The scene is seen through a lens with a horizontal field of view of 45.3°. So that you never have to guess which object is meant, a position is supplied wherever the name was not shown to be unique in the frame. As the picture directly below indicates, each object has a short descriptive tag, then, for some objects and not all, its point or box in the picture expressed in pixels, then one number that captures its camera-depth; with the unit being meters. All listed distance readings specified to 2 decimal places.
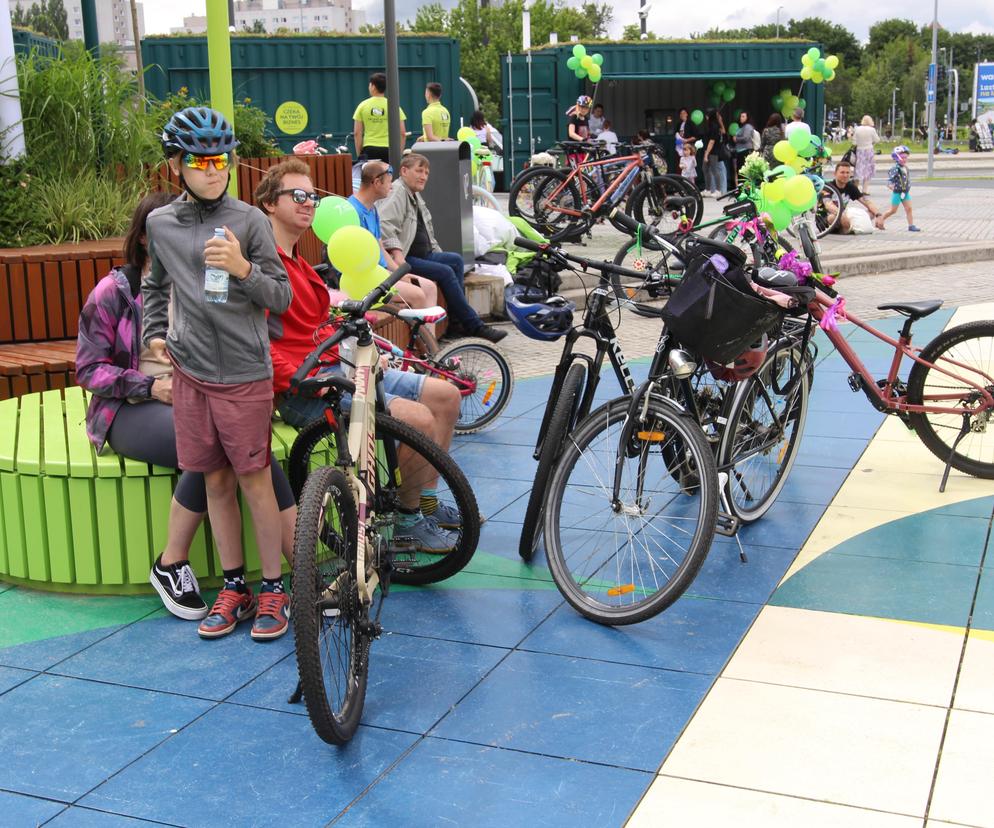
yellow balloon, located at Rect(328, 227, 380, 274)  4.29
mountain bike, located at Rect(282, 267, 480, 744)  3.39
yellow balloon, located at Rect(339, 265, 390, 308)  4.42
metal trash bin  9.74
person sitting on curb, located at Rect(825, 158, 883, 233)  17.33
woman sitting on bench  4.45
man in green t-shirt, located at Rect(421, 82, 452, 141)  16.02
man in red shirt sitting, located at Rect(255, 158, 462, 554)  4.59
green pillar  5.55
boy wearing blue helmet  3.84
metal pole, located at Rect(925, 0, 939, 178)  34.75
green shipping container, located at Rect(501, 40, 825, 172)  25.50
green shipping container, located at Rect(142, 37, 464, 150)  20.98
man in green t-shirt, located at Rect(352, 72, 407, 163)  13.84
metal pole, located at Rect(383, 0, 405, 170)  8.41
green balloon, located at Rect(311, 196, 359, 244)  5.29
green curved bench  4.59
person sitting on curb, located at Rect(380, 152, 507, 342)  7.48
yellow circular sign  20.75
